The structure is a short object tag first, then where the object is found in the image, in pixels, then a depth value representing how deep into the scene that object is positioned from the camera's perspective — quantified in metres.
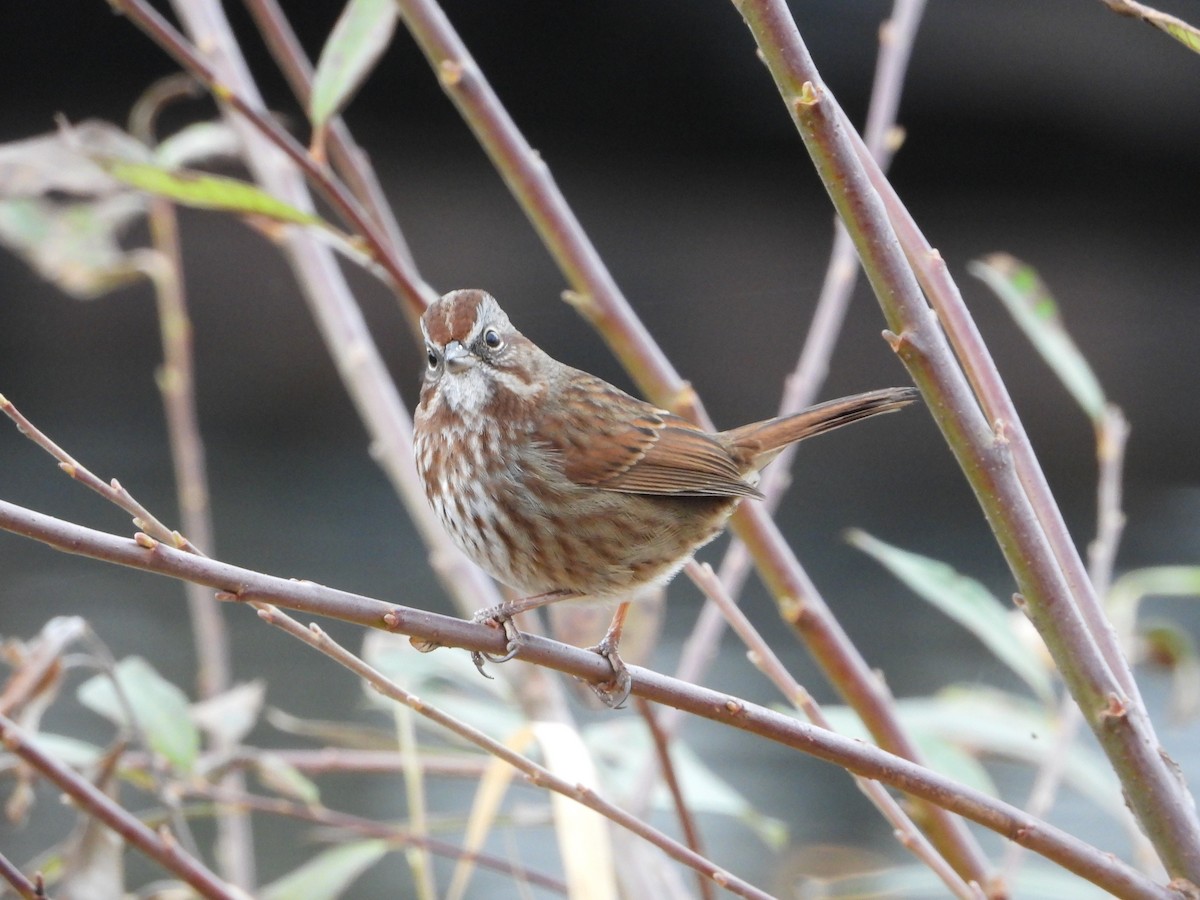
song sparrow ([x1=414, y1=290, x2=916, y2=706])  6.31
